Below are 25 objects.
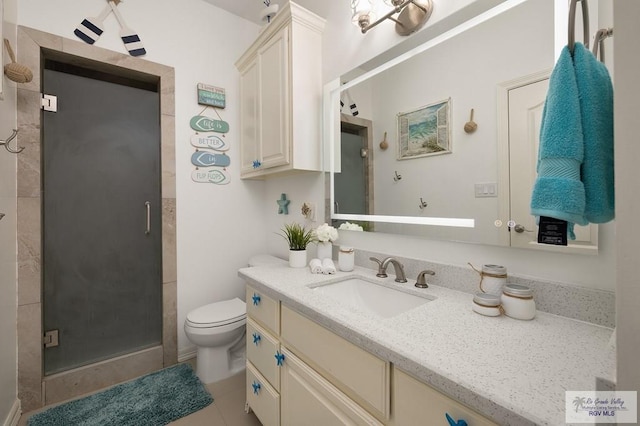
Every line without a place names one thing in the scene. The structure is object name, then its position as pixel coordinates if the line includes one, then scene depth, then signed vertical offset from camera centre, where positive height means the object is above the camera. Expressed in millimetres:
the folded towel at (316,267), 1393 -291
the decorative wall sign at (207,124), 2082 +707
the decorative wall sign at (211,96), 2094 +938
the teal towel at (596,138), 590 +161
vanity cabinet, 642 -533
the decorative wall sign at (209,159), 2093 +430
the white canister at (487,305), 850 -308
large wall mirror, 923 +348
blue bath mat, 1483 -1157
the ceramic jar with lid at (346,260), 1438 -264
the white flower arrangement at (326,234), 1521 -129
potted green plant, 1534 -204
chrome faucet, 1233 -275
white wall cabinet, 1611 +773
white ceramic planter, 1531 -270
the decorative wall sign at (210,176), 2109 +294
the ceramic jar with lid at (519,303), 825 -294
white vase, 1529 -223
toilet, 1718 -832
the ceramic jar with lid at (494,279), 925 -244
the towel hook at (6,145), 1248 +341
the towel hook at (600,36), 669 +445
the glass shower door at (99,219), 1743 -39
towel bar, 587 +443
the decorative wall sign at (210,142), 2090 +567
